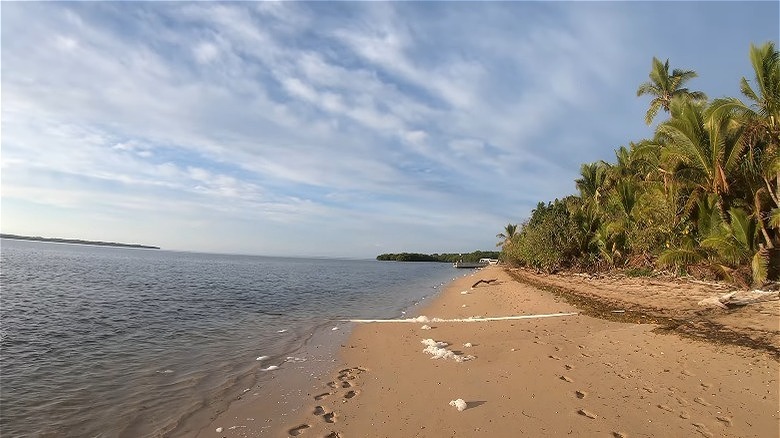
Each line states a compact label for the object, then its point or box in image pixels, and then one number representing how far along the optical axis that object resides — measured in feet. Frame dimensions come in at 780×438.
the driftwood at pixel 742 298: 38.52
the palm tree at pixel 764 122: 45.34
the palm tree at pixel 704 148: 49.90
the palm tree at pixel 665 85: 100.42
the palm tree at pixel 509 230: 249.10
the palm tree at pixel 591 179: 132.08
